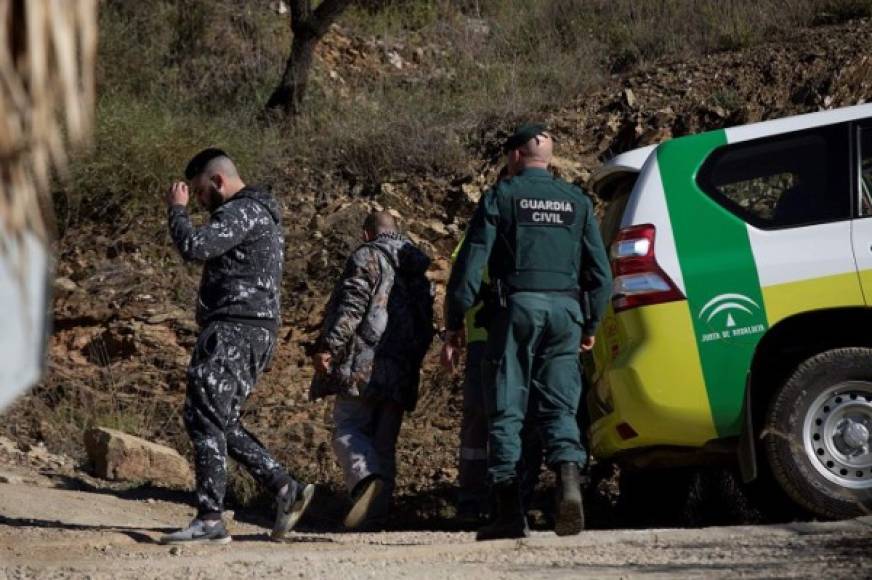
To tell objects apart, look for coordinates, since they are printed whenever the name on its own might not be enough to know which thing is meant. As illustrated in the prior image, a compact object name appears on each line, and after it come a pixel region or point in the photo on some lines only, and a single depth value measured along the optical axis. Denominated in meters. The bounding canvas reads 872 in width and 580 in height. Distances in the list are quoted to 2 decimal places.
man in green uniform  12.64
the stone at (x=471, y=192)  23.42
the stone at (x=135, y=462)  17.84
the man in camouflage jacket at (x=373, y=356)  15.17
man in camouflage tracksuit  13.38
